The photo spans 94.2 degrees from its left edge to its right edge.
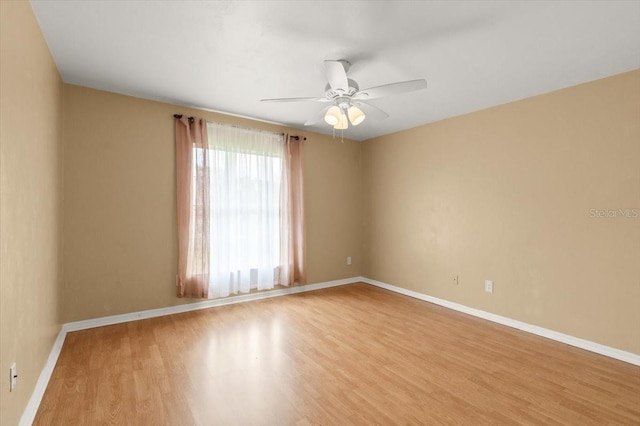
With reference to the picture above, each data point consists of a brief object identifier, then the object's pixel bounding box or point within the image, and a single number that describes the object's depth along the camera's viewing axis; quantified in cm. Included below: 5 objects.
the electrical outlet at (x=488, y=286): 352
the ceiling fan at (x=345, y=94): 224
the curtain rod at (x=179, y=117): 358
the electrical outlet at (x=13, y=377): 148
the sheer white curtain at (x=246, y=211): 380
